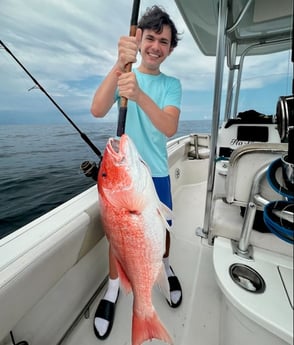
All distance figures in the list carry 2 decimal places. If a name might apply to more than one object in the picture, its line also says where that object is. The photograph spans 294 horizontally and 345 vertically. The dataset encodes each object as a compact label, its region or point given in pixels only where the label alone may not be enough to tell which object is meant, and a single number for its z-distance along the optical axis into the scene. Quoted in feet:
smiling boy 2.34
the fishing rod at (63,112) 2.81
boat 1.87
